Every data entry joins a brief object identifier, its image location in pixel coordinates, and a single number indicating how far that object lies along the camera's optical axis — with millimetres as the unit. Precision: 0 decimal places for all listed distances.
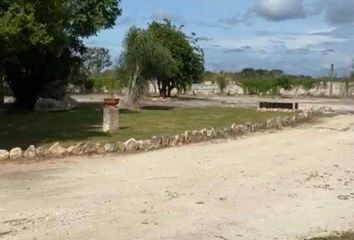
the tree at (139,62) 37469
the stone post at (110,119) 21250
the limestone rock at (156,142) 16427
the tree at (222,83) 69075
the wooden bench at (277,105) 35247
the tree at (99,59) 93556
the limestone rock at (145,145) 16031
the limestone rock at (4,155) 13622
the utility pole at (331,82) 67006
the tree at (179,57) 50812
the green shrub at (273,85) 67938
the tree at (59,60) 32719
